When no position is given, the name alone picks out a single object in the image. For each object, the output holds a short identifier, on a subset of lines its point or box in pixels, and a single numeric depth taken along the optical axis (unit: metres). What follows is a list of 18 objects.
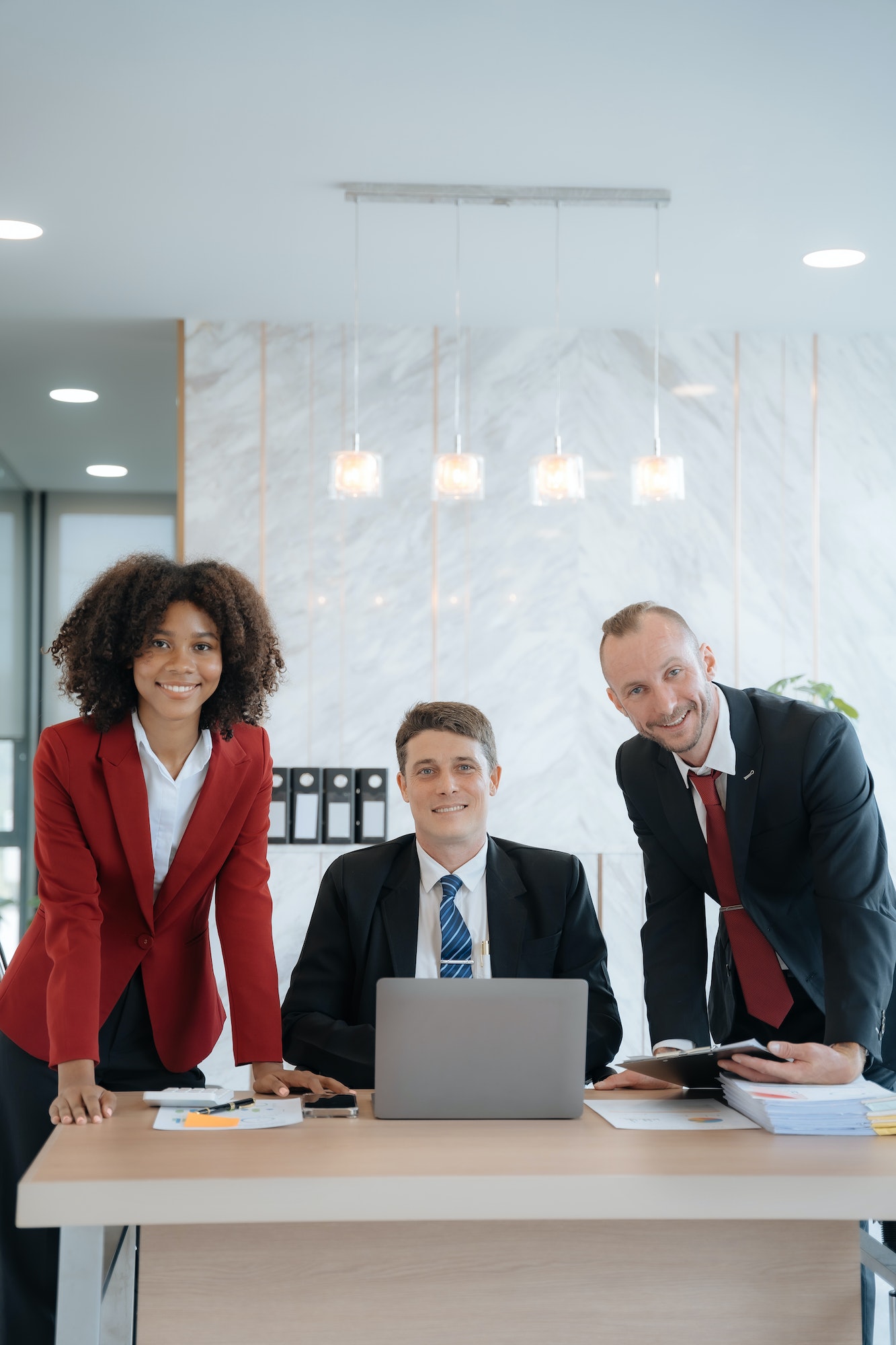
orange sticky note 1.85
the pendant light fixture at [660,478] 3.98
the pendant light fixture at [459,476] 3.91
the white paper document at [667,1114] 1.90
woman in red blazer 2.25
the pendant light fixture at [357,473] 3.95
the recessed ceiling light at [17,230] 3.88
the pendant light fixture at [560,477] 3.91
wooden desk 1.58
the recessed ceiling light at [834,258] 4.08
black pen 1.94
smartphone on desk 1.95
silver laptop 1.85
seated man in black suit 2.45
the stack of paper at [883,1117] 1.83
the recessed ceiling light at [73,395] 5.87
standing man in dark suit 2.22
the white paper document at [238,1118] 1.85
